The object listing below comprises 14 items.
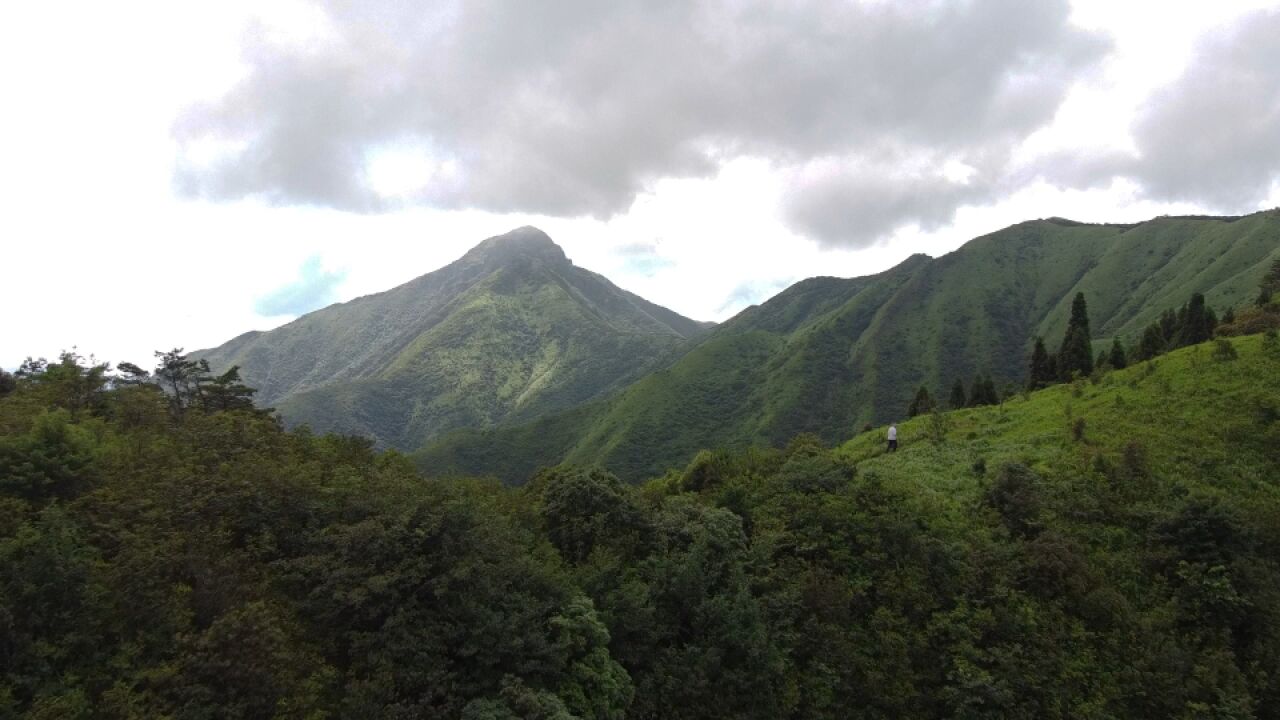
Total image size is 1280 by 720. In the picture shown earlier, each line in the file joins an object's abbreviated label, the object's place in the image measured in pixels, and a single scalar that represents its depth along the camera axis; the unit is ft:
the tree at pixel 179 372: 127.44
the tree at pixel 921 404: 171.11
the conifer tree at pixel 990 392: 171.30
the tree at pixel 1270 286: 126.72
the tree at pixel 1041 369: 173.47
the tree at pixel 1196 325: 141.69
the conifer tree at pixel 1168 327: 169.94
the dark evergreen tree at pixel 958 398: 196.56
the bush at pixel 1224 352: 90.84
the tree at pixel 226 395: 110.63
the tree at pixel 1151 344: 151.74
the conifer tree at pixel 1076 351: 160.27
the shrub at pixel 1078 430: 87.30
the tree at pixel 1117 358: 134.90
